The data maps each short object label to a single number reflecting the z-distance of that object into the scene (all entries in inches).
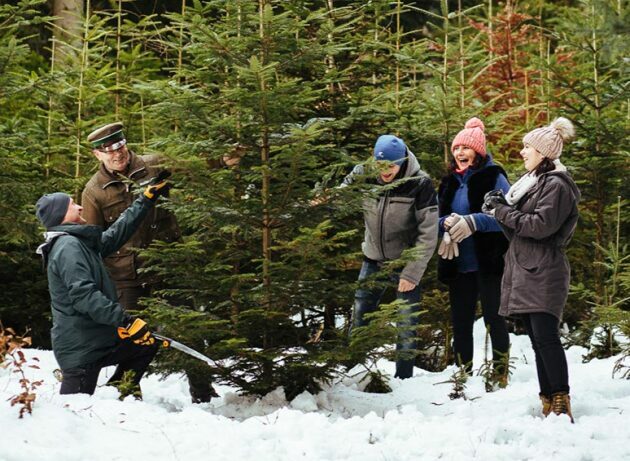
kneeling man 455.7
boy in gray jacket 552.5
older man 553.0
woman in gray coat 439.2
